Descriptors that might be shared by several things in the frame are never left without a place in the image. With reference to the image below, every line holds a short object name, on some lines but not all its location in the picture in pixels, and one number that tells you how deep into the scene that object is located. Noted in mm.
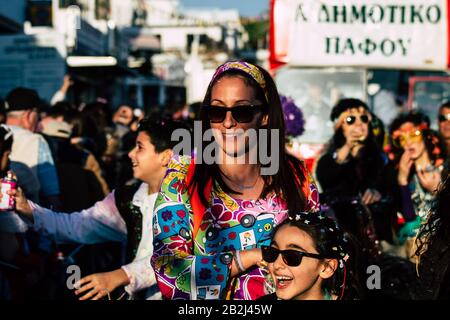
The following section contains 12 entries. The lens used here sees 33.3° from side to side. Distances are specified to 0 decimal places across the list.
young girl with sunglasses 2822
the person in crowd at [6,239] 4691
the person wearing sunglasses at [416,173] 5766
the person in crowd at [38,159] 6105
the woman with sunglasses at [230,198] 2637
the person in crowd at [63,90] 11859
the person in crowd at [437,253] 2379
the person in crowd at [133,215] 3873
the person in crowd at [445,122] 6684
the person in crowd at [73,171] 7051
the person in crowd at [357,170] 5699
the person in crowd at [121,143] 8258
